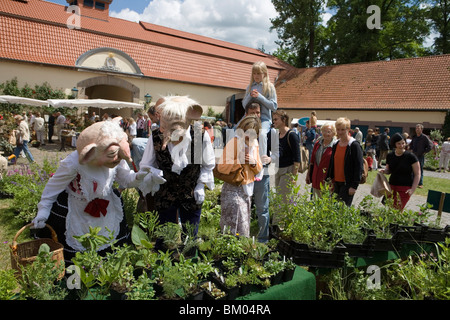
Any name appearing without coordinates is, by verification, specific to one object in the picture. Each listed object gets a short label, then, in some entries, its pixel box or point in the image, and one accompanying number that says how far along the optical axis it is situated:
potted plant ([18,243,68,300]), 1.63
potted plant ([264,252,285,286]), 2.08
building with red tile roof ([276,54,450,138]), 17.34
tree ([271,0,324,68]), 30.97
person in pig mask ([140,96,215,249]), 2.66
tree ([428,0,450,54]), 27.27
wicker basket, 2.09
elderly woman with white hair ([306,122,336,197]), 4.32
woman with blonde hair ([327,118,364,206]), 3.94
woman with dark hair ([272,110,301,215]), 4.41
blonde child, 3.89
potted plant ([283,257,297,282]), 2.13
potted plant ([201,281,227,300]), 1.83
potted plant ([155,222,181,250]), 2.31
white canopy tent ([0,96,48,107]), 13.33
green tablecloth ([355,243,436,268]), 2.71
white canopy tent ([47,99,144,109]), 13.76
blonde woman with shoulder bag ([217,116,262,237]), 3.15
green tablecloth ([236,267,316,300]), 1.97
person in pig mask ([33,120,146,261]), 2.36
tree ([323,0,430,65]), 27.62
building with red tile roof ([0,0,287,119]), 16.19
